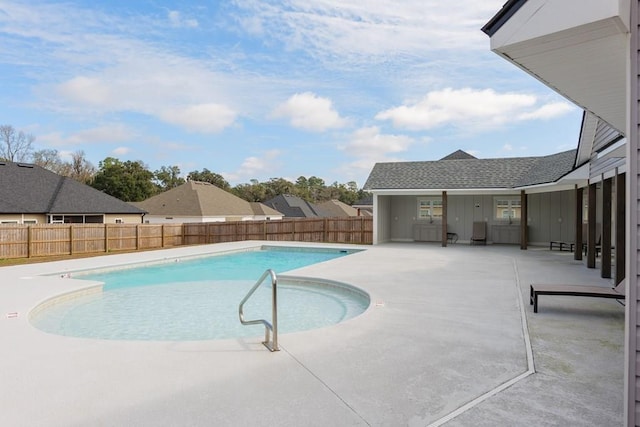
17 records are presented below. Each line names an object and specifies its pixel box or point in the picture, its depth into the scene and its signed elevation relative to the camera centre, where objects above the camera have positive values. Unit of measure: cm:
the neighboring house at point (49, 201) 2027 +59
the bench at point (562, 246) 1595 -120
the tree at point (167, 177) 5781 +495
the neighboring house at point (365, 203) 3628 +102
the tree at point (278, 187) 6276 +407
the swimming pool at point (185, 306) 692 -190
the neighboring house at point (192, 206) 3234 +56
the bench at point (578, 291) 629 -115
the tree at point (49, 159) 4216 +534
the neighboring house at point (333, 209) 4891 +59
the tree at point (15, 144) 4025 +656
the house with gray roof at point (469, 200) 1762 +70
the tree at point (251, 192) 5925 +302
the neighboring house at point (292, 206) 4474 +83
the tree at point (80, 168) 4526 +484
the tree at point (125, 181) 3966 +301
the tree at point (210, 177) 5884 +504
